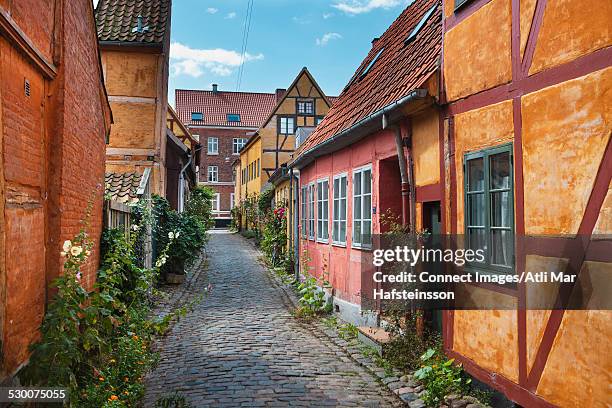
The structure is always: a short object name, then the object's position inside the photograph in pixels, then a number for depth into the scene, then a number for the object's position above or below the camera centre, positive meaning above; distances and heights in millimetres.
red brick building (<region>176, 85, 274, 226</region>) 54156 +9610
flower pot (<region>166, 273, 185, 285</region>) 14797 -1477
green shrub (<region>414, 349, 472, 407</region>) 5672 -1677
